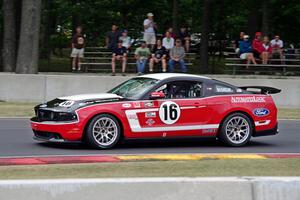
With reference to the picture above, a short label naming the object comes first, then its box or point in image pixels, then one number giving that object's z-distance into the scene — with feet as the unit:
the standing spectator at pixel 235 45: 117.47
